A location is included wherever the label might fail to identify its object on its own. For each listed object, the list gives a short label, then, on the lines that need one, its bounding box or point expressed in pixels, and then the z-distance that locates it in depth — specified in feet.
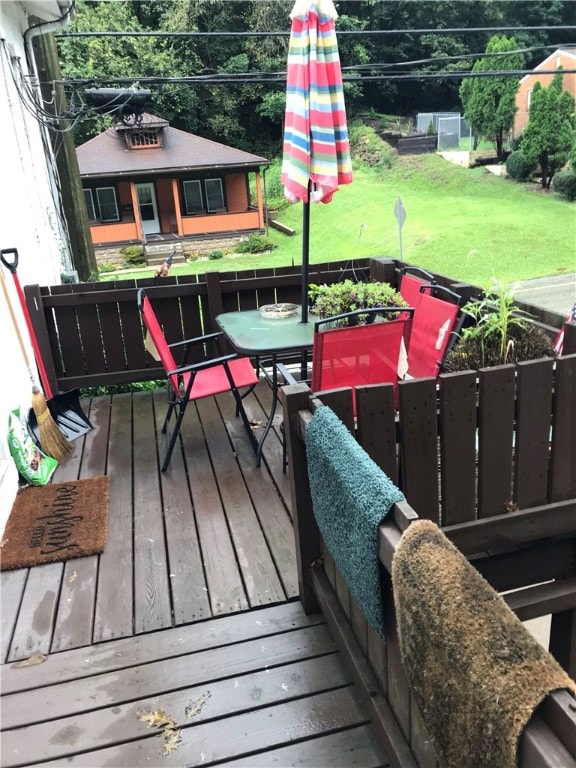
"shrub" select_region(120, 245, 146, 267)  66.95
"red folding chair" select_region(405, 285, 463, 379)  9.77
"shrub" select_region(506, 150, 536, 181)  76.84
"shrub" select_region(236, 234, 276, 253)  67.15
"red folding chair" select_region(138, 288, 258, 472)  11.07
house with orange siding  68.69
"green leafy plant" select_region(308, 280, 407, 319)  11.81
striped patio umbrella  11.12
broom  12.00
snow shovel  13.34
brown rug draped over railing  2.89
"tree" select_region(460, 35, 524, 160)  81.00
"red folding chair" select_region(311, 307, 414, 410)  9.36
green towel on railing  4.73
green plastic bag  10.65
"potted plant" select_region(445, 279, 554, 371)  8.28
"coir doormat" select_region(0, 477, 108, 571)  8.88
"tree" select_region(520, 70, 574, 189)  71.26
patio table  11.01
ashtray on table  13.33
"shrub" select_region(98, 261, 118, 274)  63.00
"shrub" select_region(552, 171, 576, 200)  69.67
